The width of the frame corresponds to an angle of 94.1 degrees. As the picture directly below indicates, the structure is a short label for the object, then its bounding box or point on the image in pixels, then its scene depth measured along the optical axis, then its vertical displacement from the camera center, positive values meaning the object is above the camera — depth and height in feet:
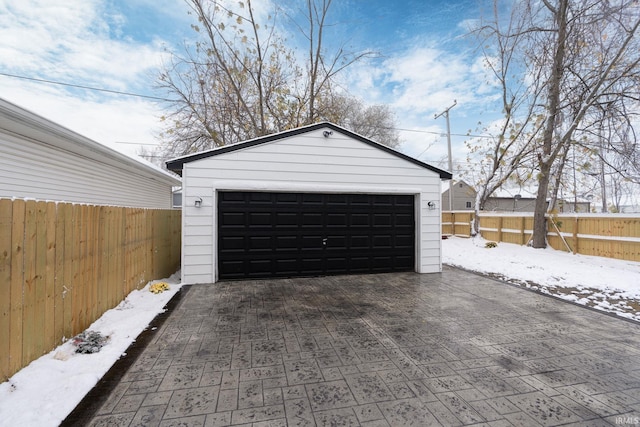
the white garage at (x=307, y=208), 20.75 +0.62
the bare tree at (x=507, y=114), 37.11 +13.72
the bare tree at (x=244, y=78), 38.73 +20.21
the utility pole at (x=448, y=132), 61.01 +17.86
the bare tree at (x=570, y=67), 28.60 +16.16
